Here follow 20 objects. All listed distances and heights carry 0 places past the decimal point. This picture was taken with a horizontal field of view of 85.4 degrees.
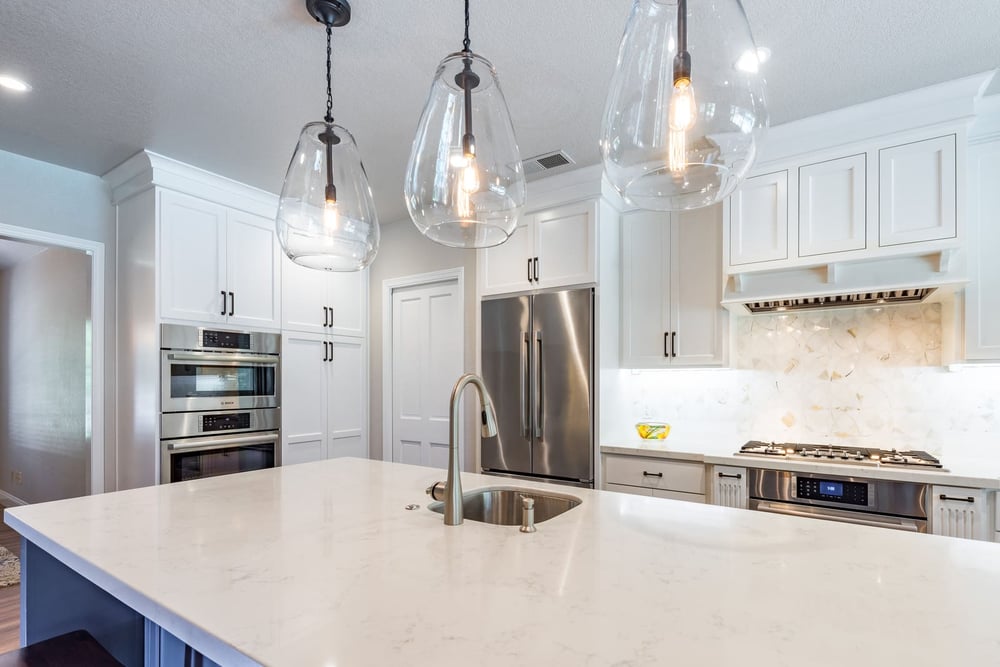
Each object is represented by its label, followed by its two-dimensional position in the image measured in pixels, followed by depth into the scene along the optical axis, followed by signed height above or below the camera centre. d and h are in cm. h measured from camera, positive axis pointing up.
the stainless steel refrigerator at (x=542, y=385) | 313 -34
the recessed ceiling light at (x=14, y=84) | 222 +101
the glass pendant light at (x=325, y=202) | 159 +37
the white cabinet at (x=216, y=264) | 308 +38
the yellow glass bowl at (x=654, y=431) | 313 -59
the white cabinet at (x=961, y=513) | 213 -73
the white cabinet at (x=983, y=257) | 238 +32
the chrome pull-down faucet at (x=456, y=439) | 140 -30
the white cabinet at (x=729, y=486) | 260 -76
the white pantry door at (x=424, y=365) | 401 -29
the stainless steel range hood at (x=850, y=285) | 240 +21
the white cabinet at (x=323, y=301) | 378 +20
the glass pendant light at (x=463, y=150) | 123 +41
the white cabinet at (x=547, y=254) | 321 +47
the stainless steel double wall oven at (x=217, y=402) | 304 -46
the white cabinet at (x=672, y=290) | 303 +23
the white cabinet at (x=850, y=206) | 236 +59
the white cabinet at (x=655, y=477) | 276 -79
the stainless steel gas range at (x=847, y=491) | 226 -71
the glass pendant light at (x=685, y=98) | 93 +41
